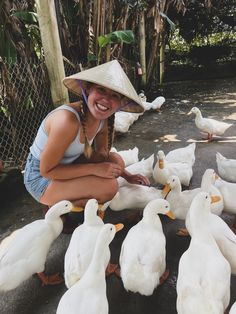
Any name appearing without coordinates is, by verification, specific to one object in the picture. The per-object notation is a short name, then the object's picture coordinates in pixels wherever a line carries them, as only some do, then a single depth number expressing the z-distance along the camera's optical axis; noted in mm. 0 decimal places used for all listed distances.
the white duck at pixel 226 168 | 2174
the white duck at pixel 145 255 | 1273
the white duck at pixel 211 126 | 3108
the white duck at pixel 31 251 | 1337
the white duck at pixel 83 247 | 1309
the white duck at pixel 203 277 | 1083
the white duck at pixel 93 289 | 1092
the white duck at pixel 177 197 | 1775
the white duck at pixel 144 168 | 2284
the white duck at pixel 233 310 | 1026
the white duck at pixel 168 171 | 2180
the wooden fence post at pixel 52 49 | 2513
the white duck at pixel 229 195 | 1753
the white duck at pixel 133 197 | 1860
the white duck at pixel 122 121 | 3338
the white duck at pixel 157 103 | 4393
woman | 1532
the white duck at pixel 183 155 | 2403
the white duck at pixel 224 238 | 1351
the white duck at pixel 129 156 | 2551
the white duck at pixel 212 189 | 1704
